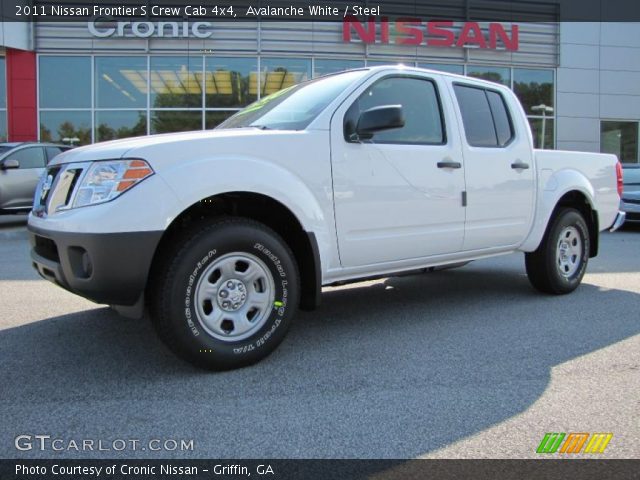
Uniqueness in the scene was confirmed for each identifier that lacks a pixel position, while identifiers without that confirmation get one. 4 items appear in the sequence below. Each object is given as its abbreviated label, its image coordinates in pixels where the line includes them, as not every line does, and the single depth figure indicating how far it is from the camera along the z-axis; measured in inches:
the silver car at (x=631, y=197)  448.1
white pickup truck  114.7
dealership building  674.2
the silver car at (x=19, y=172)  417.7
